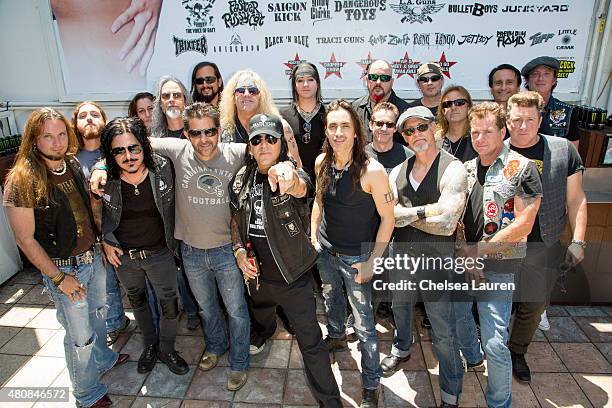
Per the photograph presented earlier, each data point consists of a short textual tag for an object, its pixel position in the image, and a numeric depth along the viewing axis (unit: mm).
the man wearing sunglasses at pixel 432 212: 2709
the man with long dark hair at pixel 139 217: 2947
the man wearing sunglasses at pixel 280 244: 2801
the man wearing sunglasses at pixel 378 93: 4078
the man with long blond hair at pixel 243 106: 3691
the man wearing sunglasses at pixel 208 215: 3025
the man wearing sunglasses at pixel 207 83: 4191
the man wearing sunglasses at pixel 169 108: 3848
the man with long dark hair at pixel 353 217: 2791
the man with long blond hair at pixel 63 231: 2713
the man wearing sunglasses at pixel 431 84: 4031
